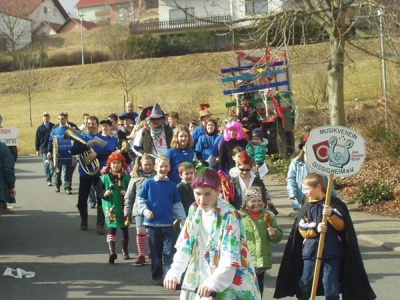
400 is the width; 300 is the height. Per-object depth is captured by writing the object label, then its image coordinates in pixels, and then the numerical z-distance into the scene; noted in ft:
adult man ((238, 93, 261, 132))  62.23
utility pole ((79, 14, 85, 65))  213.30
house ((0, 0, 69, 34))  298.62
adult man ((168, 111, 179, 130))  46.73
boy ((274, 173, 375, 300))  22.71
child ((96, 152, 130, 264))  34.45
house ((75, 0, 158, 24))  270.79
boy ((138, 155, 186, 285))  29.60
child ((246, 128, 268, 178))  42.34
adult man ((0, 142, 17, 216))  34.76
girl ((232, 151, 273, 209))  29.32
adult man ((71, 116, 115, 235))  42.22
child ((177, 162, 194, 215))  31.60
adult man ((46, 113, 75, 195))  54.70
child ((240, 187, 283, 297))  24.26
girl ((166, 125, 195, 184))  36.04
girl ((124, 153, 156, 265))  32.24
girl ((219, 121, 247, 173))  40.42
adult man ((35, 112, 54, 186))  60.75
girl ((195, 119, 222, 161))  43.70
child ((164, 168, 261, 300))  17.22
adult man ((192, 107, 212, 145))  47.75
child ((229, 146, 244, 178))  29.91
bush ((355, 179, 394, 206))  47.21
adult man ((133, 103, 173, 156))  39.40
